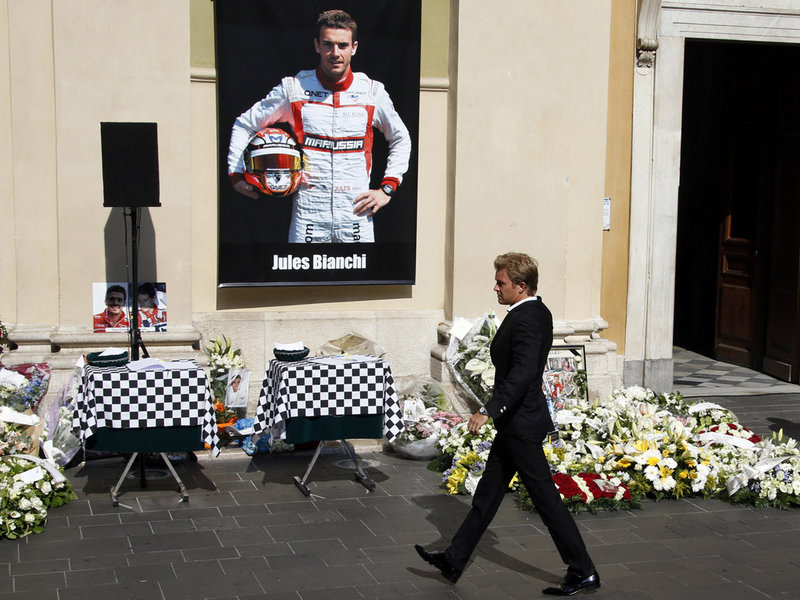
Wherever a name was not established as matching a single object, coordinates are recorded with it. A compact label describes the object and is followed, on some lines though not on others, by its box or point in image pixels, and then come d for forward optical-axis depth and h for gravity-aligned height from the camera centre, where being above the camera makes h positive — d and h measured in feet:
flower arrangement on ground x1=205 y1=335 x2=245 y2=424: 29.78 -4.42
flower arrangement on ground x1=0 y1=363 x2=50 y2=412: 27.53 -4.59
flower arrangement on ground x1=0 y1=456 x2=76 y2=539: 22.16 -6.10
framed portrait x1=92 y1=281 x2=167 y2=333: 29.96 -2.70
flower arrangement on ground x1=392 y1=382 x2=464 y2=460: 28.76 -5.69
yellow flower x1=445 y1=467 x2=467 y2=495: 26.08 -6.42
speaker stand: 27.84 -2.21
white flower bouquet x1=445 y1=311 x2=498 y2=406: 30.42 -4.07
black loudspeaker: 27.35 +1.14
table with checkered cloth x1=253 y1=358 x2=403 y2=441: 25.41 -4.21
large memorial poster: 31.27 +2.11
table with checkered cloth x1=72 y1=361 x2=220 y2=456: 24.26 -4.29
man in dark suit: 19.11 -3.77
